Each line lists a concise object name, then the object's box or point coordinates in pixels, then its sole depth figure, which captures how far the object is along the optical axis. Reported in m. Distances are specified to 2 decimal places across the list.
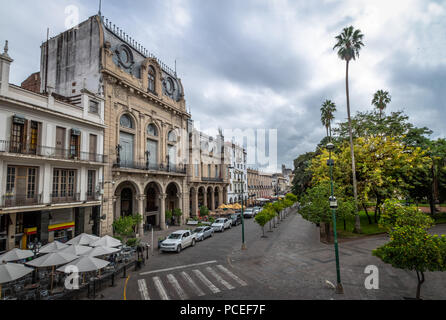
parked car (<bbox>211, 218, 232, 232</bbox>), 29.39
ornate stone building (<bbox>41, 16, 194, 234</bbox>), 24.14
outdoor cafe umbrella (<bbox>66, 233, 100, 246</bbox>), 15.57
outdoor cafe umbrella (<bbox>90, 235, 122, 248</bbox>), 14.95
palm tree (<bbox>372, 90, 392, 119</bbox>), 37.47
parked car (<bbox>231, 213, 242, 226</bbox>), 34.90
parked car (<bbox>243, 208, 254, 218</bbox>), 43.81
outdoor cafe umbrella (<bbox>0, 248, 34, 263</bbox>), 11.74
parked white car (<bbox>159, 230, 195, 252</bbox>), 18.94
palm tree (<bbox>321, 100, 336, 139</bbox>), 40.50
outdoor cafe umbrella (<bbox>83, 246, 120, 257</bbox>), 12.73
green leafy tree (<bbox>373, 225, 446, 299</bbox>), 8.16
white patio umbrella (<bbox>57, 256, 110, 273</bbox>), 10.78
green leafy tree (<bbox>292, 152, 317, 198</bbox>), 34.97
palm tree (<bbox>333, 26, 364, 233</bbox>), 23.05
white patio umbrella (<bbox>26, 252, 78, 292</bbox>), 11.01
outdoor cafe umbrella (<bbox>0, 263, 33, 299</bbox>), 9.18
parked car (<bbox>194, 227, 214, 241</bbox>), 23.61
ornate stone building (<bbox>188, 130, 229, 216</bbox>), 42.38
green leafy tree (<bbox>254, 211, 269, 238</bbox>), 23.81
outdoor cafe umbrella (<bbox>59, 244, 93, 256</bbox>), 12.62
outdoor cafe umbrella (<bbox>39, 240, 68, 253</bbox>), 13.38
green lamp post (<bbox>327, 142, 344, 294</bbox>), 10.72
